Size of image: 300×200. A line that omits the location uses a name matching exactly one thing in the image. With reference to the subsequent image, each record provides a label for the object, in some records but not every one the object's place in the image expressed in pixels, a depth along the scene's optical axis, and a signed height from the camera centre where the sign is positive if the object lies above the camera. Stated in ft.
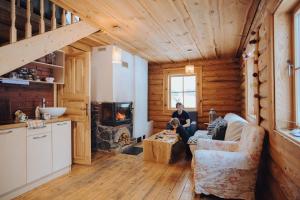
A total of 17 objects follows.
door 11.27 -0.08
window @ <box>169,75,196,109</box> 19.08 +0.90
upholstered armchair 7.03 -2.69
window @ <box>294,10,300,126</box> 5.61 +1.19
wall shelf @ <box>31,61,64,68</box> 10.08 +1.90
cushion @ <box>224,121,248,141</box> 9.71 -1.65
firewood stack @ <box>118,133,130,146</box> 14.47 -3.13
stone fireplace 13.64 -2.06
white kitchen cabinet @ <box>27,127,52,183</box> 8.38 -2.49
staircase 6.63 +2.38
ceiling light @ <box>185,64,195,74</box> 16.07 +2.57
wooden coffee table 11.69 -3.10
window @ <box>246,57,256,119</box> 12.20 +0.74
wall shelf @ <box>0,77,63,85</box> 8.59 +0.98
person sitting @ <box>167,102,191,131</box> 14.93 -1.33
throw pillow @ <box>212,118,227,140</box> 10.63 -1.84
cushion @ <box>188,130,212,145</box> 11.63 -2.46
